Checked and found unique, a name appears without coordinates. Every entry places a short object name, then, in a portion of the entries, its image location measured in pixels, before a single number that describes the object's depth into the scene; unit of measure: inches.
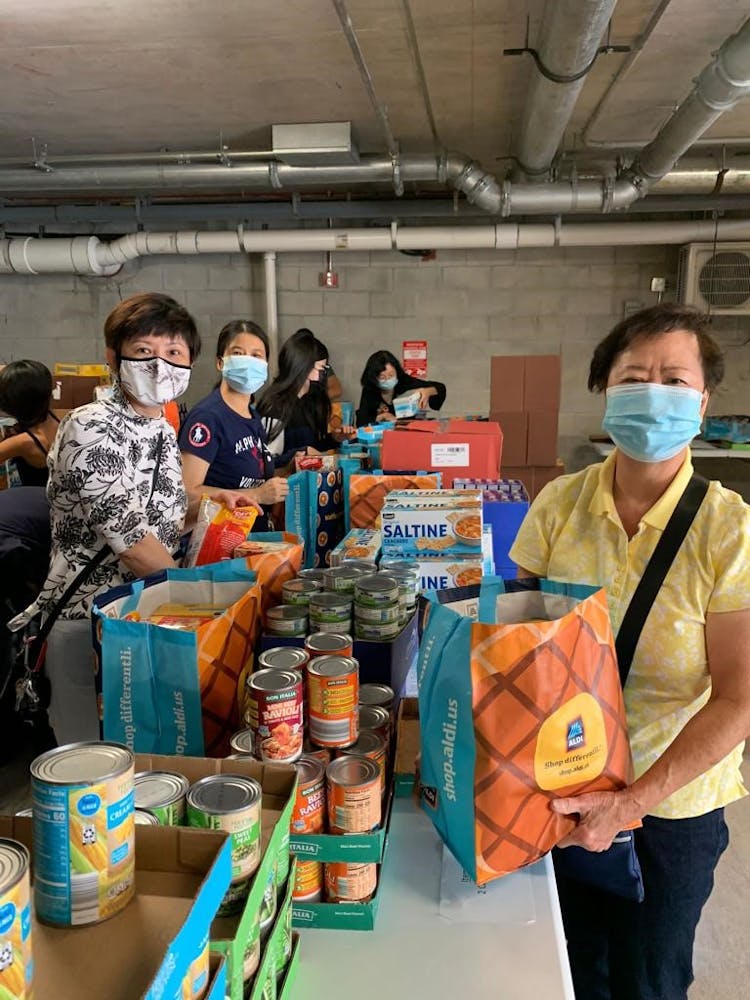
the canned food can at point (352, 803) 37.9
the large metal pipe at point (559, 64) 99.2
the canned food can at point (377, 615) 53.4
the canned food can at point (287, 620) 53.1
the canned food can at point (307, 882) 37.9
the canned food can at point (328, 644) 46.5
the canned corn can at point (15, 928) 18.3
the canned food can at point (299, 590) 56.6
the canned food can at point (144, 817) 28.7
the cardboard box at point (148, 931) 21.5
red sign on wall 251.6
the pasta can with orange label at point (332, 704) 41.4
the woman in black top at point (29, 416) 117.0
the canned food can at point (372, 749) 42.0
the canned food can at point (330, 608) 53.0
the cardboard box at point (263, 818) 26.2
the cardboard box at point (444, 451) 115.2
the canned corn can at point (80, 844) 23.1
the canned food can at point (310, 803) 37.4
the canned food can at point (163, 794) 30.2
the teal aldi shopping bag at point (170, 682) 46.0
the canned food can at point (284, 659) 44.6
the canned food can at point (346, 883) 38.3
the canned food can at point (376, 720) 44.9
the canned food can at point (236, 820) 28.0
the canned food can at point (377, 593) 53.5
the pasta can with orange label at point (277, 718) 38.6
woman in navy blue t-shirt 96.6
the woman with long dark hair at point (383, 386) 192.2
